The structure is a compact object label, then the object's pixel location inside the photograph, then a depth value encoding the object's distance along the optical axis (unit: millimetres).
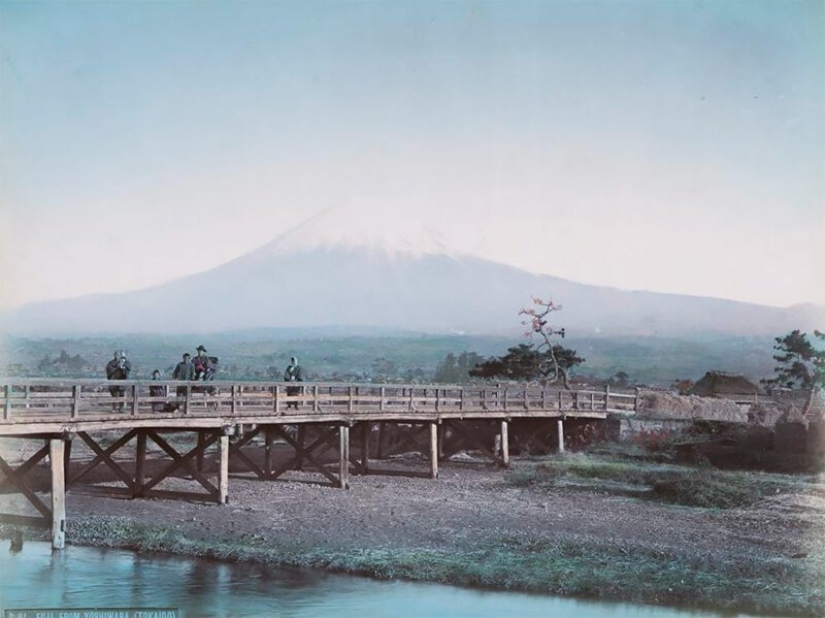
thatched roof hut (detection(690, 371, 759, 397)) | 58338
